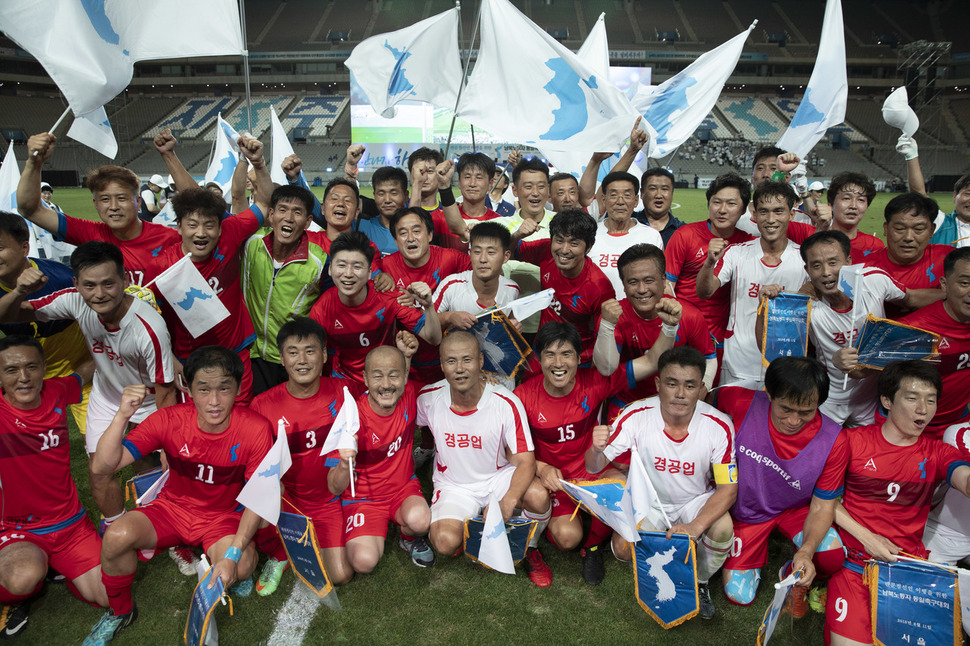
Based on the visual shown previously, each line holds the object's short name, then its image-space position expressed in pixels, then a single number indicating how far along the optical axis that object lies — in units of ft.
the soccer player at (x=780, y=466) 10.39
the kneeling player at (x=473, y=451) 11.52
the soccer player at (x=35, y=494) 10.25
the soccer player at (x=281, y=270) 13.84
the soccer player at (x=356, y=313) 12.75
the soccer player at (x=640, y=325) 11.73
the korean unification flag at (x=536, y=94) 16.84
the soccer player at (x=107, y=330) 11.00
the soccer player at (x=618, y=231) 15.25
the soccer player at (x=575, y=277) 12.92
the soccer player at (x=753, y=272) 13.50
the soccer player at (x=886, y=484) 9.74
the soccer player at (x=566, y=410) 11.62
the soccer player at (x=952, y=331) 11.12
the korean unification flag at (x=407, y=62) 20.39
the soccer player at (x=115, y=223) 12.31
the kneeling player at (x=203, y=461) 10.41
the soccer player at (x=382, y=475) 11.48
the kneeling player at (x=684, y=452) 10.69
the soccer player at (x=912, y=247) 12.88
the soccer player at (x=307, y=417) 11.53
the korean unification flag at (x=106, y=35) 12.09
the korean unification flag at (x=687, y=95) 22.29
